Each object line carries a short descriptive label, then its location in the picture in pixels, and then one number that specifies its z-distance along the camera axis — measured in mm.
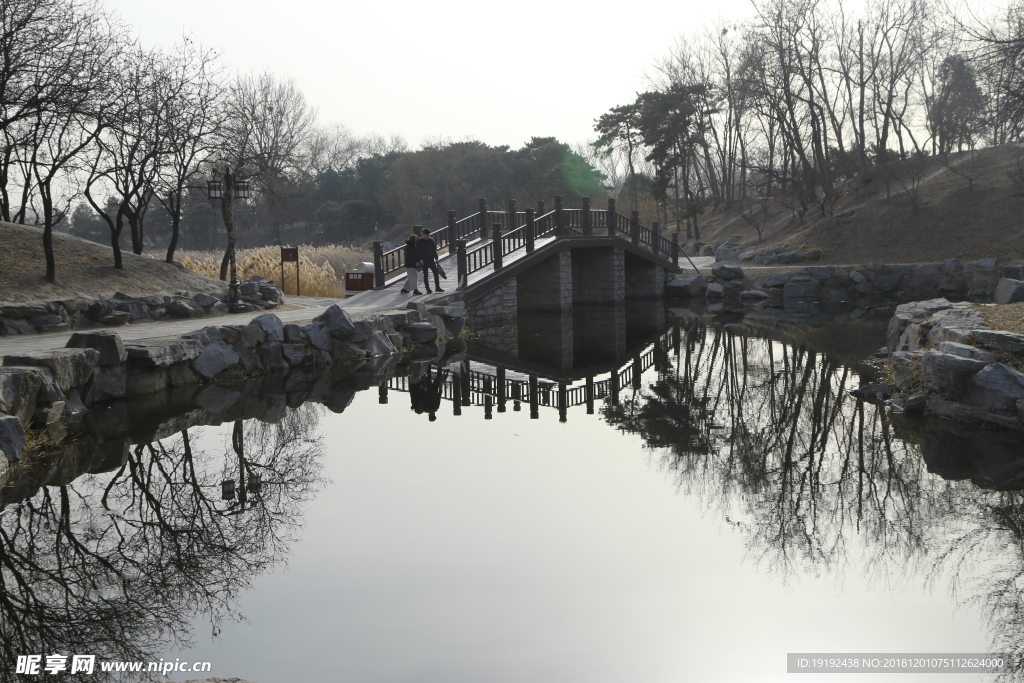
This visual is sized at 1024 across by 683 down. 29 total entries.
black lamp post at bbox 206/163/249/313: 17859
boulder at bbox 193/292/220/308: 17625
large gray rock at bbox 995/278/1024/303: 16922
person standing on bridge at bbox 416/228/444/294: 20219
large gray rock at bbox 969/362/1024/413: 9477
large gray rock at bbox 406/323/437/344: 18266
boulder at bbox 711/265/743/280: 31484
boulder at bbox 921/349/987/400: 9996
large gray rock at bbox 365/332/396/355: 16578
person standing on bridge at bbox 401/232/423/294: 20359
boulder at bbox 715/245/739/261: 36219
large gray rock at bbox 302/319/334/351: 15453
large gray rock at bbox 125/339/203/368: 12336
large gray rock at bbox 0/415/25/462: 8250
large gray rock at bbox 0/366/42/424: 8922
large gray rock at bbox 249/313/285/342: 14719
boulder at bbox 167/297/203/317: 16938
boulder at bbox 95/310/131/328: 15516
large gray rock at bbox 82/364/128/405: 11492
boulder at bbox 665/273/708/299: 31234
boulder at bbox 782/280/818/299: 30156
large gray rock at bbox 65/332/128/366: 11539
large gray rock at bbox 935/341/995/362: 9984
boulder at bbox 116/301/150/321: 16125
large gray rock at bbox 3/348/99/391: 10164
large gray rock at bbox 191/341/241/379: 13500
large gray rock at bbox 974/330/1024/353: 9828
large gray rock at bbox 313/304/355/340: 15867
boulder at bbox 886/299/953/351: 14920
